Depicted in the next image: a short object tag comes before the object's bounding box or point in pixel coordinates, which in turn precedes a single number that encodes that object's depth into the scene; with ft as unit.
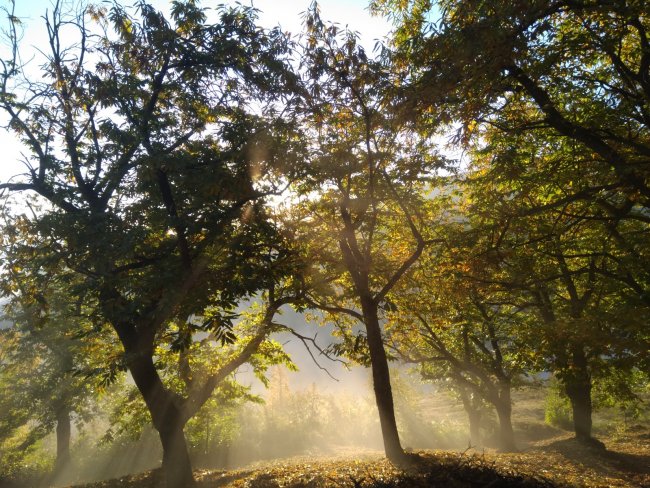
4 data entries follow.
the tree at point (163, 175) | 25.07
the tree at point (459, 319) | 30.40
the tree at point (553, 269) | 27.58
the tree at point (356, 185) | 28.48
